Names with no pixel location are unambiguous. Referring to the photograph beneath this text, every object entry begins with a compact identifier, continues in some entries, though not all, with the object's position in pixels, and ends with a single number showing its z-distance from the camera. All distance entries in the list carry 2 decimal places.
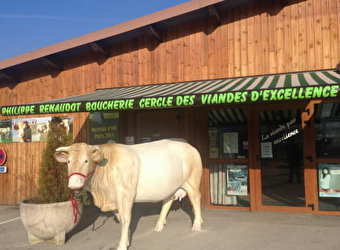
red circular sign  8.40
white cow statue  4.11
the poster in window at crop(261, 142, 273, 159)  6.50
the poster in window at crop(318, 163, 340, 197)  6.05
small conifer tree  5.01
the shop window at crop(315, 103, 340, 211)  6.06
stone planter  4.71
